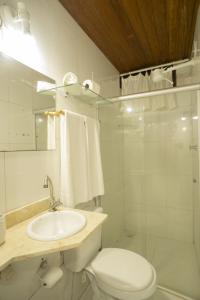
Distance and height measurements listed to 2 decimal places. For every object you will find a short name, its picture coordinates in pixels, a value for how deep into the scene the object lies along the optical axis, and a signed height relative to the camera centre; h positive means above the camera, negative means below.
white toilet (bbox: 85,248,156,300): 1.15 -0.85
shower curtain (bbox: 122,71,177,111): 2.21 +0.79
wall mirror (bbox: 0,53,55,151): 1.06 +0.28
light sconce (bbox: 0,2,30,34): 1.05 +0.80
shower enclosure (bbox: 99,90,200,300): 2.14 -0.36
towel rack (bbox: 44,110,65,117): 1.37 +0.29
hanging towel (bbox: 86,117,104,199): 1.65 -0.08
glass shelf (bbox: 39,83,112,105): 1.44 +0.52
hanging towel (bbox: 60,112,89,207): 1.37 -0.08
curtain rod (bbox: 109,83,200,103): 1.55 +0.53
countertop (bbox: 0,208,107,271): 0.75 -0.43
